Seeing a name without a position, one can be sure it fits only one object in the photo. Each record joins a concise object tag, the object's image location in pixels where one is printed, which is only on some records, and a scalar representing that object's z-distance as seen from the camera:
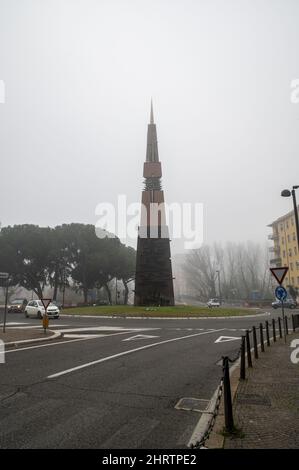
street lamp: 16.09
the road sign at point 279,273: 13.48
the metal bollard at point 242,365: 7.40
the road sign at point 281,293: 14.10
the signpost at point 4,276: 14.83
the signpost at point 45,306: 15.92
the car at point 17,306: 41.59
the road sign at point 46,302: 16.22
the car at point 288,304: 47.64
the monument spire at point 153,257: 37.66
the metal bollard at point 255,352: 10.14
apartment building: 65.88
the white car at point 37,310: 27.87
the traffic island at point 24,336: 12.97
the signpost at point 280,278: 13.49
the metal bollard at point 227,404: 4.48
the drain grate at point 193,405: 5.60
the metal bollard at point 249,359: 8.81
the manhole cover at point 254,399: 5.73
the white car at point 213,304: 56.53
